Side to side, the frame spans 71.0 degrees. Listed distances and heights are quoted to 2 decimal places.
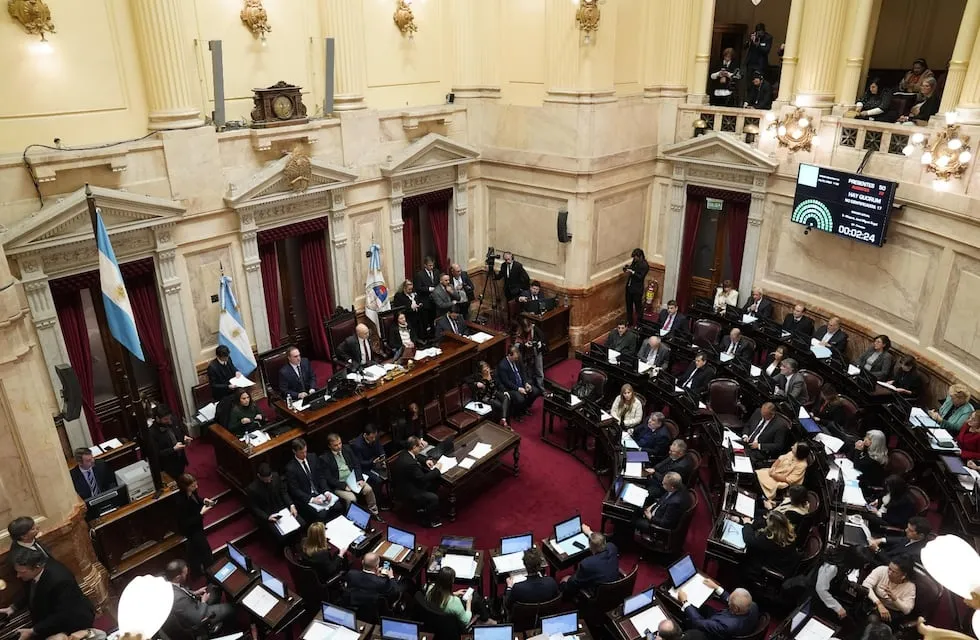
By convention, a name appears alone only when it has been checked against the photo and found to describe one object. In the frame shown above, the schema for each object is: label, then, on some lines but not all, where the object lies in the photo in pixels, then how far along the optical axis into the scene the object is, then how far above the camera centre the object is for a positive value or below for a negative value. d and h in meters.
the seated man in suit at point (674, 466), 8.19 -4.76
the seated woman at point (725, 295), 13.09 -4.50
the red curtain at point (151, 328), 9.41 -3.68
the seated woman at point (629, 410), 9.71 -4.85
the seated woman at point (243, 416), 9.01 -4.58
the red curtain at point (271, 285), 11.02 -3.62
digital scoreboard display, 10.65 -2.44
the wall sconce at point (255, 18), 10.02 +0.37
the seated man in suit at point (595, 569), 6.72 -4.79
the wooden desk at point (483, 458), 8.63 -5.03
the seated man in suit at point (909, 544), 6.55 -4.55
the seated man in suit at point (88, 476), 7.66 -4.53
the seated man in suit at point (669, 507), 7.56 -4.81
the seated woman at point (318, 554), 6.91 -4.78
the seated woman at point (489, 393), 10.67 -5.12
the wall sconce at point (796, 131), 11.73 -1.44
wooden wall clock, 10.13 -0.86
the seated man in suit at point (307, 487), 8.09 -4.91
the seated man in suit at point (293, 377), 10.10 -4.57
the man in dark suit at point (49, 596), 6.11 -4.61
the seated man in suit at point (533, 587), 6.54 -4.81
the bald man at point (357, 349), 10.91 -4.54
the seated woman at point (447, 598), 6.30 -4.78
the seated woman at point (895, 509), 7.39 -4.71
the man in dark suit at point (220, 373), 9.81 -4.41
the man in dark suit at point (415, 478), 8.41 -4.96
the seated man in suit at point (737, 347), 11.09 -4.61
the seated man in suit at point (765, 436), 8.72 -4.78
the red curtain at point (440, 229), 13.50 -3.42
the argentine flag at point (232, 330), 10.23 -3.94
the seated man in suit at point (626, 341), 11.68 -4.74
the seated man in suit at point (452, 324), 11.95 -4.56
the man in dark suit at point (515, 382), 10.94 -5.05
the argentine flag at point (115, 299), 6.52 -2.29
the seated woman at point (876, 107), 11.38 -1.03
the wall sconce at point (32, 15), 7.79 +0.34
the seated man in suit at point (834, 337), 11.38 -4.58
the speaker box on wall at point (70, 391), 6.65 -3.14
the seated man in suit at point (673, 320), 12.20 -4.61
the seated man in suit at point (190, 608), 6.24 -4.86
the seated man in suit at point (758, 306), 12.62 -4.52
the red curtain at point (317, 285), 11.58 -3.84
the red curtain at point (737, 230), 13.14 -3.36
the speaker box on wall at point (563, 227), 12.91 -3.23
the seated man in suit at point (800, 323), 11.82 -4.52
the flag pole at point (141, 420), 6.45 -3.48
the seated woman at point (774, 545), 6.87 -4.70
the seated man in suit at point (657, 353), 11.12 -4.69
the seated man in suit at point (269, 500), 7.85 -4.90
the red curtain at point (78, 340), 8.72 -3.52
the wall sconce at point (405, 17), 11.95 +0.44
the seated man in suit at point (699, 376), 10.35 -4.72
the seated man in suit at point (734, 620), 5.94 -4.67
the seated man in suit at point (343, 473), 8.38 -4.95
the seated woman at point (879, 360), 10.46 -4.55
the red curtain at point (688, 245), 13.73 -3.81
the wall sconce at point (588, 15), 11.55 +0.44
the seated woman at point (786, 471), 7.99 -4.71
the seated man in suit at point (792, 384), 9.99 -4.65
